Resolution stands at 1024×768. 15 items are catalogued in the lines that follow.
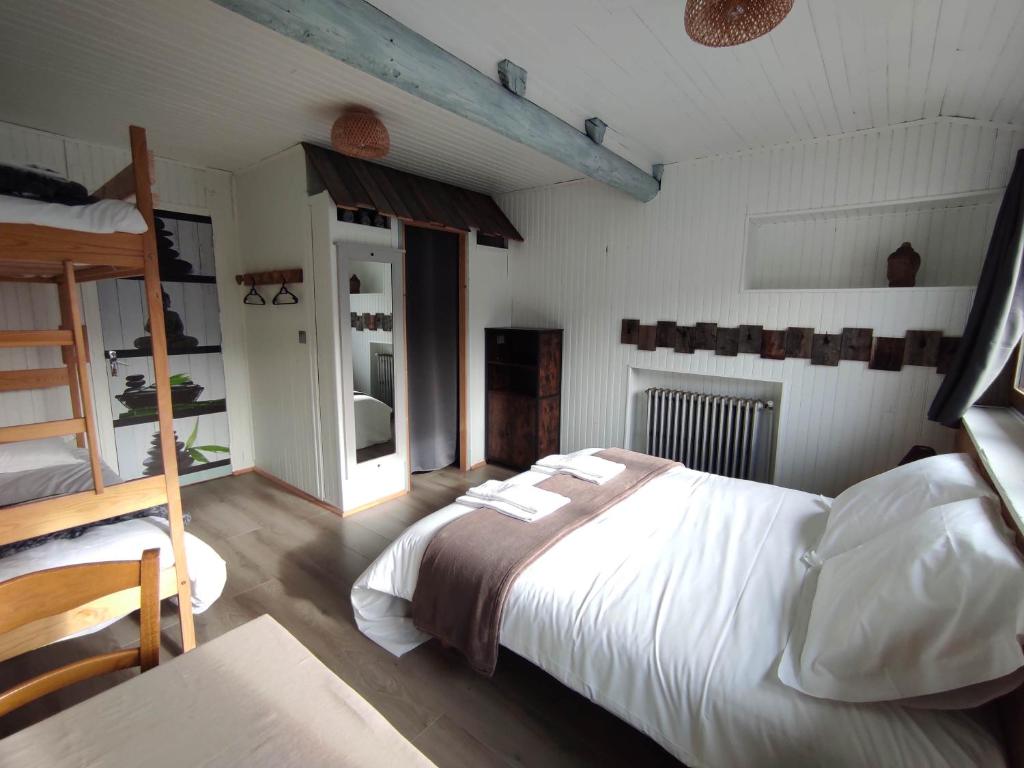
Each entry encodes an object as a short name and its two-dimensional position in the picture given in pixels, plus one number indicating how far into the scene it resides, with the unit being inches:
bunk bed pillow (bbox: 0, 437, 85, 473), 95.7
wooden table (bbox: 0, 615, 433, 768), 31.8
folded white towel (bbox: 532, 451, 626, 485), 94.5
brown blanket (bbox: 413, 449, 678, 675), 62.4
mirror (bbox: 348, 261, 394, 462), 127.0
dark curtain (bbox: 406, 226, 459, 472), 144.6
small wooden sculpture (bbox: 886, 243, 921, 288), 103.6
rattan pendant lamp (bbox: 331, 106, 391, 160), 92.7
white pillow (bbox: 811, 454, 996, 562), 60.9
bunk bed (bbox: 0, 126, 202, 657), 56.1
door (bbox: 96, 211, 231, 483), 129.4
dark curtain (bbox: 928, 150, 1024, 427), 81.4
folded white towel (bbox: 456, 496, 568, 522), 76.2
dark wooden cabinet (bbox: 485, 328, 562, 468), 153.9
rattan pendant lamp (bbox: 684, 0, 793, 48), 50.9
